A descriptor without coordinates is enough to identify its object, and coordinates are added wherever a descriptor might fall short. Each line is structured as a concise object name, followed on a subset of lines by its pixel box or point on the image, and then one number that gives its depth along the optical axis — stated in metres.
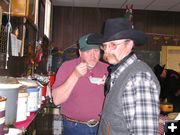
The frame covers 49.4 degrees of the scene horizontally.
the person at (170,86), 3.54
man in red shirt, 1.62
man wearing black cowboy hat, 0.97
